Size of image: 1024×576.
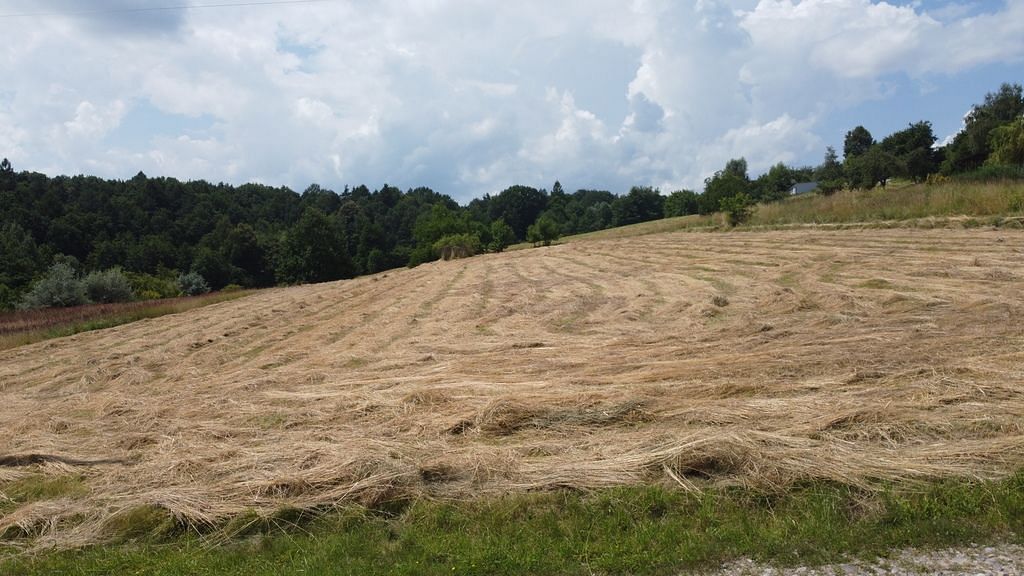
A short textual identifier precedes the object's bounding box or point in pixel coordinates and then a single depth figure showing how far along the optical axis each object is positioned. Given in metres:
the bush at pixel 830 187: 63.16
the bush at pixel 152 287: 41.02
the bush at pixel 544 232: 50.00
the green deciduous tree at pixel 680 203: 93.69
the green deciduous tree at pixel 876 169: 59.62
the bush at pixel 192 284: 51.59
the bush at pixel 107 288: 31.39
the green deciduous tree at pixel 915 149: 62.28
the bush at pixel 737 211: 34.81
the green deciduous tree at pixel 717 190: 54.01
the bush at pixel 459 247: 43.00
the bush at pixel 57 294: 28.81
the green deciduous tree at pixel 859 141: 100.50
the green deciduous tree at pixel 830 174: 64.25
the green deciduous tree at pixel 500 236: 47.53
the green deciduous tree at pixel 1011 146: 47.19
